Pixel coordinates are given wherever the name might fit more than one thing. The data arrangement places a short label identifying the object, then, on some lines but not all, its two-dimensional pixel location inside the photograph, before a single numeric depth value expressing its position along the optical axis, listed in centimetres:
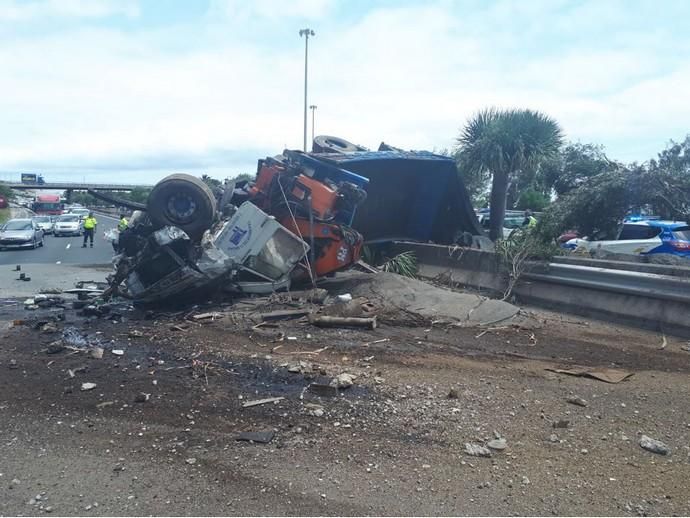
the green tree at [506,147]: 1571
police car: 1292
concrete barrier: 666
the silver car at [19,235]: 2561
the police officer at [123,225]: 943
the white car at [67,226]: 3541
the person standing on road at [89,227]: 2620
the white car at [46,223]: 3834
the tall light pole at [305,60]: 3284
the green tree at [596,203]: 1241
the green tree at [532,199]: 3806
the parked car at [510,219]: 2550
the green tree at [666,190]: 1241
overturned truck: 823
